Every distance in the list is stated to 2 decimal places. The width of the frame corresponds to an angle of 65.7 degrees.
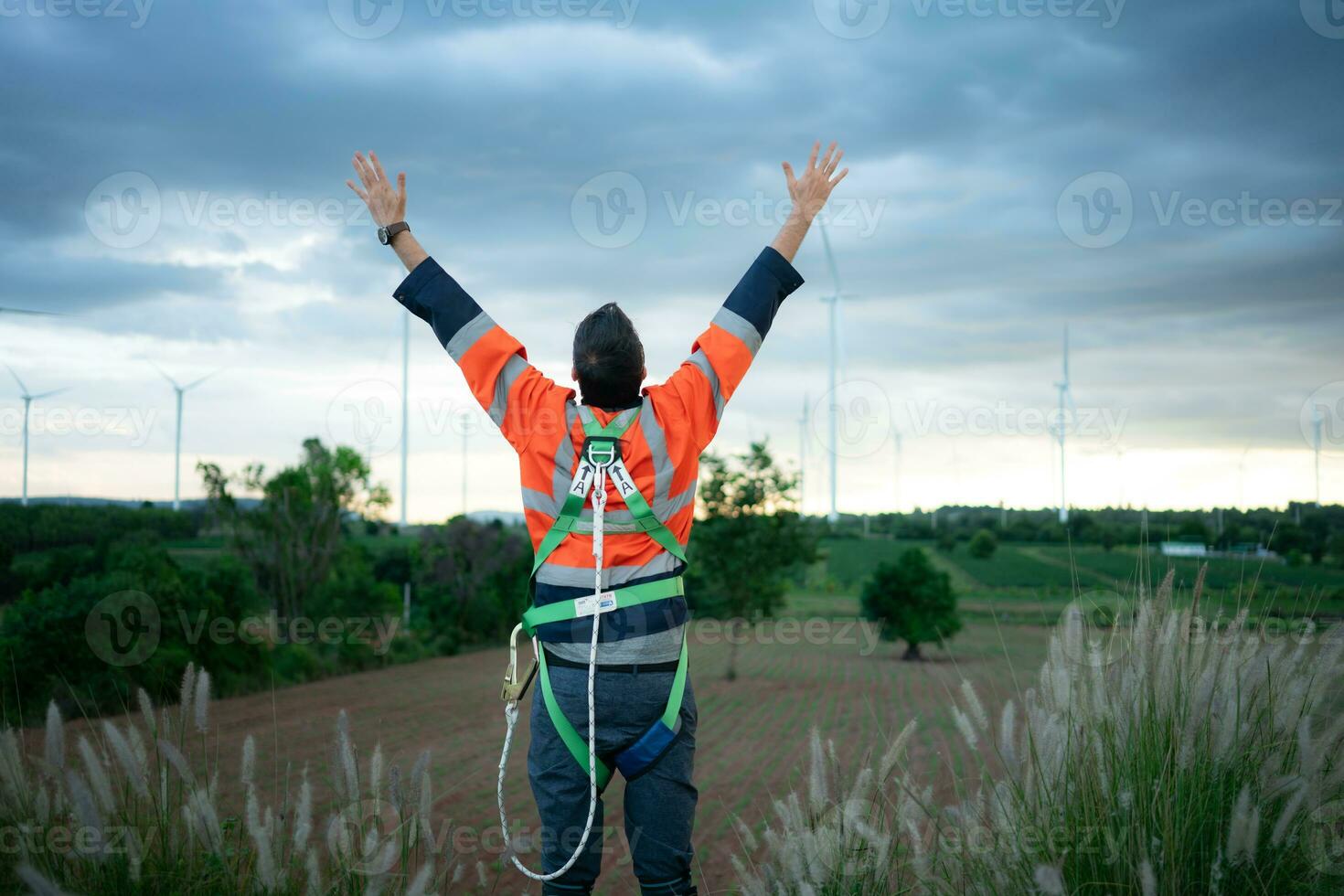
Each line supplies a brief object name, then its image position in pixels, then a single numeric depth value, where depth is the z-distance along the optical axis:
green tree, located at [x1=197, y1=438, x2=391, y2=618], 24.64
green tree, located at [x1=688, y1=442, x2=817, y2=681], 25.02
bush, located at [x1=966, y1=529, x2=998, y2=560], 43.09
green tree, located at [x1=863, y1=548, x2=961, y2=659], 27.08
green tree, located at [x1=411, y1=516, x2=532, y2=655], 29.89
